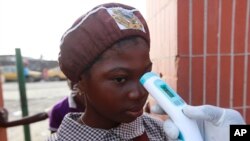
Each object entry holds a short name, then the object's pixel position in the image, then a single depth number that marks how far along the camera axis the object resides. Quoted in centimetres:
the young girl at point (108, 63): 74
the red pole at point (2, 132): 186
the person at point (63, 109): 166
